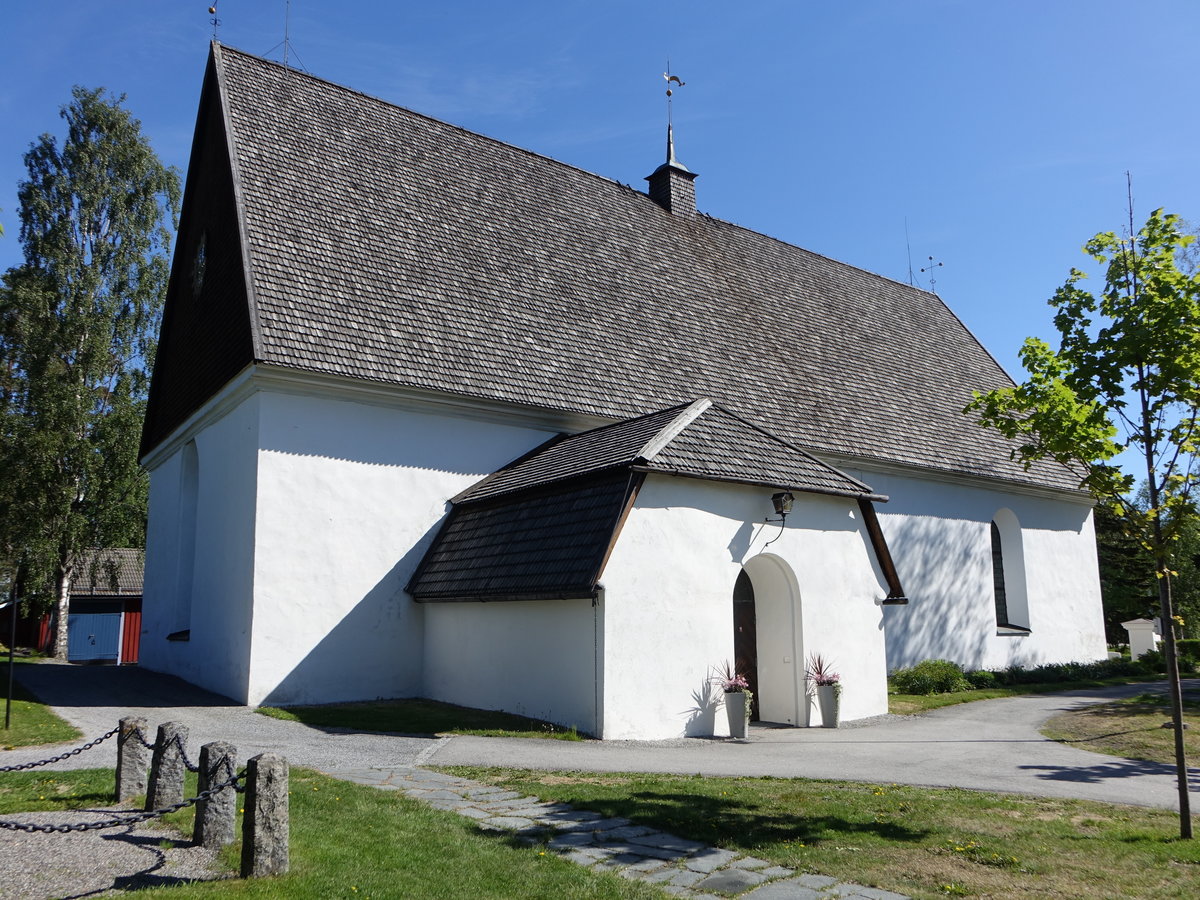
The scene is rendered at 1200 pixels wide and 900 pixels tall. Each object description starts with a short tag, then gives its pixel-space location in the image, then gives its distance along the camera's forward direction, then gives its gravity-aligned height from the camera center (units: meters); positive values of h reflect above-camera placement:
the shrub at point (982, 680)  19.88 -1.91
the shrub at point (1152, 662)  24.17 -1.86
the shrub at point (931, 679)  18.55 -1.76
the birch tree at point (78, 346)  26.19 +7.86
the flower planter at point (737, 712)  12.34 -1.59
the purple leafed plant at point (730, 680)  12.40 -1.18
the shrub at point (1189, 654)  25.61 -1.83
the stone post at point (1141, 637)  28.23 -1.37
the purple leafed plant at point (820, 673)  13.70 -1.19
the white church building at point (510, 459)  12.72 +2.53
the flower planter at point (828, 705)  13.56 -1.66
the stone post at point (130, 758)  7.41 -1.32
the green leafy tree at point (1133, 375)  7.43 +1.86
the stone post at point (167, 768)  6.82 -1.29
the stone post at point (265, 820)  5.51 -1.37
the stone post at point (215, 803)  6.13 -1.41
